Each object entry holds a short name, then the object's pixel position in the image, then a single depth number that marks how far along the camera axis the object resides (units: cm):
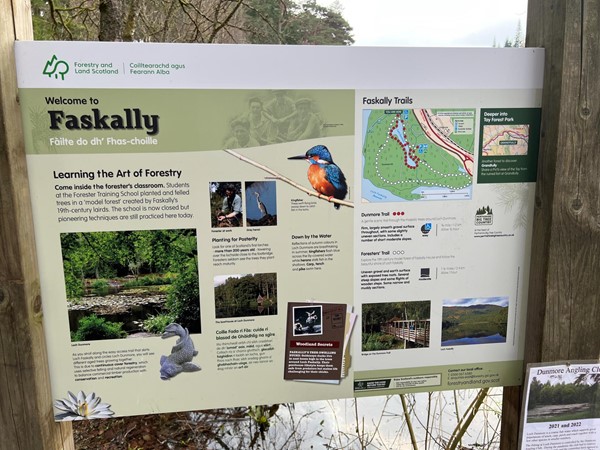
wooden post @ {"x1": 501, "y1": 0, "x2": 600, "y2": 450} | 141
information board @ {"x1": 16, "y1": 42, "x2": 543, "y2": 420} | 136
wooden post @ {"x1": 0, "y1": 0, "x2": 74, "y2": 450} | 127
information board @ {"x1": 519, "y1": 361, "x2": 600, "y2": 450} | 160
